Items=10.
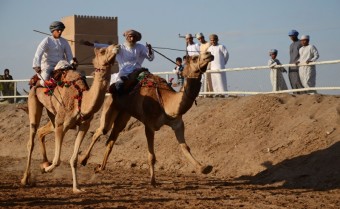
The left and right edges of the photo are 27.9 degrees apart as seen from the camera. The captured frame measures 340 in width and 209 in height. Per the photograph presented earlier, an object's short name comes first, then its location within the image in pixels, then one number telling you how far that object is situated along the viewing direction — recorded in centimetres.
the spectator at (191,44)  1960
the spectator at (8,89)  2753
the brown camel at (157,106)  1163
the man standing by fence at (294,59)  1705
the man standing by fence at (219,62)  1936
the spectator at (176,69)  1941
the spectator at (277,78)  1753
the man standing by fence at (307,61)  1656
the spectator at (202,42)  1950
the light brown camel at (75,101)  1127
